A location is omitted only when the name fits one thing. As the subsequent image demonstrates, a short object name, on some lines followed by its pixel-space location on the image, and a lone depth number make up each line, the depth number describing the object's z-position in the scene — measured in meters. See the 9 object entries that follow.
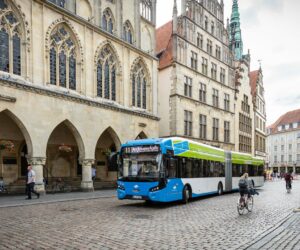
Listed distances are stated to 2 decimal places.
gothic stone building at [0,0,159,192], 17.70
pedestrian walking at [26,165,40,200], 15.87
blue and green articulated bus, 13.22
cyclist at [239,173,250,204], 11.66
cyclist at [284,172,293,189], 22.33
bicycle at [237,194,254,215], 11.44
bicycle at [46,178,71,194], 20.45
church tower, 57.41
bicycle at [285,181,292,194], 22.23
